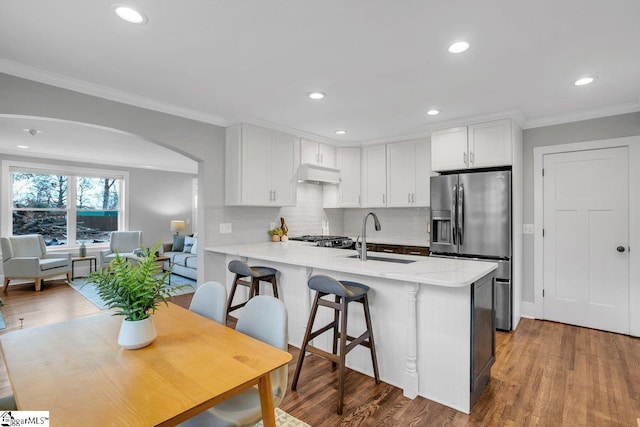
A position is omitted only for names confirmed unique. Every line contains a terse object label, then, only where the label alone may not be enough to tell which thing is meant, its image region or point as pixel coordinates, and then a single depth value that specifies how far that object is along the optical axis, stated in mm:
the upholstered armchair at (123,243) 6624
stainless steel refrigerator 3504
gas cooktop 4285
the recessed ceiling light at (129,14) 1769
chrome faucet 2643
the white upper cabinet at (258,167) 3814
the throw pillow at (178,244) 7402
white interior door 3395
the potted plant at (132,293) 1352
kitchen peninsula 2043
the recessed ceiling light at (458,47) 2115
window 6086
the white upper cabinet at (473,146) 3544
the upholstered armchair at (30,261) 5379
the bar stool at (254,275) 3037
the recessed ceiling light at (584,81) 2672
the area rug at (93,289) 4742
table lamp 7590
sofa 6205
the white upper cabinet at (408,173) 4492
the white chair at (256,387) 1359
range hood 4445
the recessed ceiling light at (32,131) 4473
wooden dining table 960
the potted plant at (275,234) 4473
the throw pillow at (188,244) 7056
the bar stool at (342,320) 2158
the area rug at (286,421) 1930
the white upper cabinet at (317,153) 4602
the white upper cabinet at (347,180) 5148
